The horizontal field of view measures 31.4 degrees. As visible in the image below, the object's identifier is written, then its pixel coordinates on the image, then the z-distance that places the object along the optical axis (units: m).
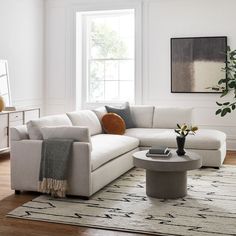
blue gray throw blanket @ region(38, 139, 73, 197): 4.00
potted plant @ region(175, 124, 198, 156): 4.33
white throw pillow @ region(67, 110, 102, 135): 5.40
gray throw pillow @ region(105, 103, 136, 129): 6.38
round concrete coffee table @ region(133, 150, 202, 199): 3.96
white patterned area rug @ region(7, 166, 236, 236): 3.30
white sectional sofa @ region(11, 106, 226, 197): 4.04
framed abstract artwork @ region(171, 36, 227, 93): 6.99
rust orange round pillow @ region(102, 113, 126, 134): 5.89
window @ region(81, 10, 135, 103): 7.75
